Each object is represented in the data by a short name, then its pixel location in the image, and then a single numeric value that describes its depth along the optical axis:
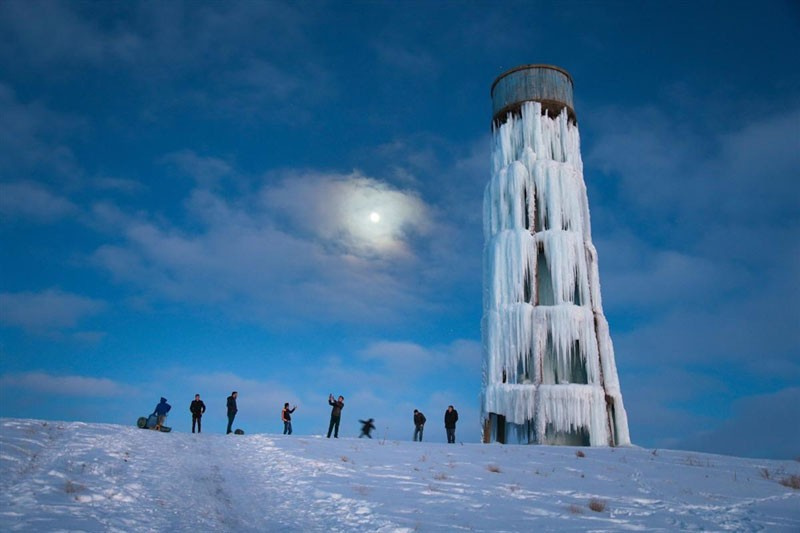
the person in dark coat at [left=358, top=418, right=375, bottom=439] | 21.52
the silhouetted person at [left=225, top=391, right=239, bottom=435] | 19.31
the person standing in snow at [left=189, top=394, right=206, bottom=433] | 19.12
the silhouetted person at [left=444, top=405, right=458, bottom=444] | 21.36
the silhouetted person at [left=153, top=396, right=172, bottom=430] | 17.44
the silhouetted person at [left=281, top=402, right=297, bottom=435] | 20.31
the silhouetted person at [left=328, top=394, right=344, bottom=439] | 19.83
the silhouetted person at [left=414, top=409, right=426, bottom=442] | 22.03
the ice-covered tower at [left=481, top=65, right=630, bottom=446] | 24.39
